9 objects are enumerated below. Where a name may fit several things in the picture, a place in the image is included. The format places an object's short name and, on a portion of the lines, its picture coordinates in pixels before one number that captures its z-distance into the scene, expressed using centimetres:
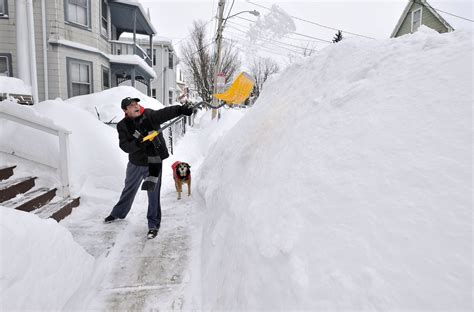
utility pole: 1429
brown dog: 493
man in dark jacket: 353
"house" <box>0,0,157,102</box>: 813
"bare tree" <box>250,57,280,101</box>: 3658
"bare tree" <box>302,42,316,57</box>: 3477
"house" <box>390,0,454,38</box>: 1705
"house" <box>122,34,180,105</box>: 2320
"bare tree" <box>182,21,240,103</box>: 2322
